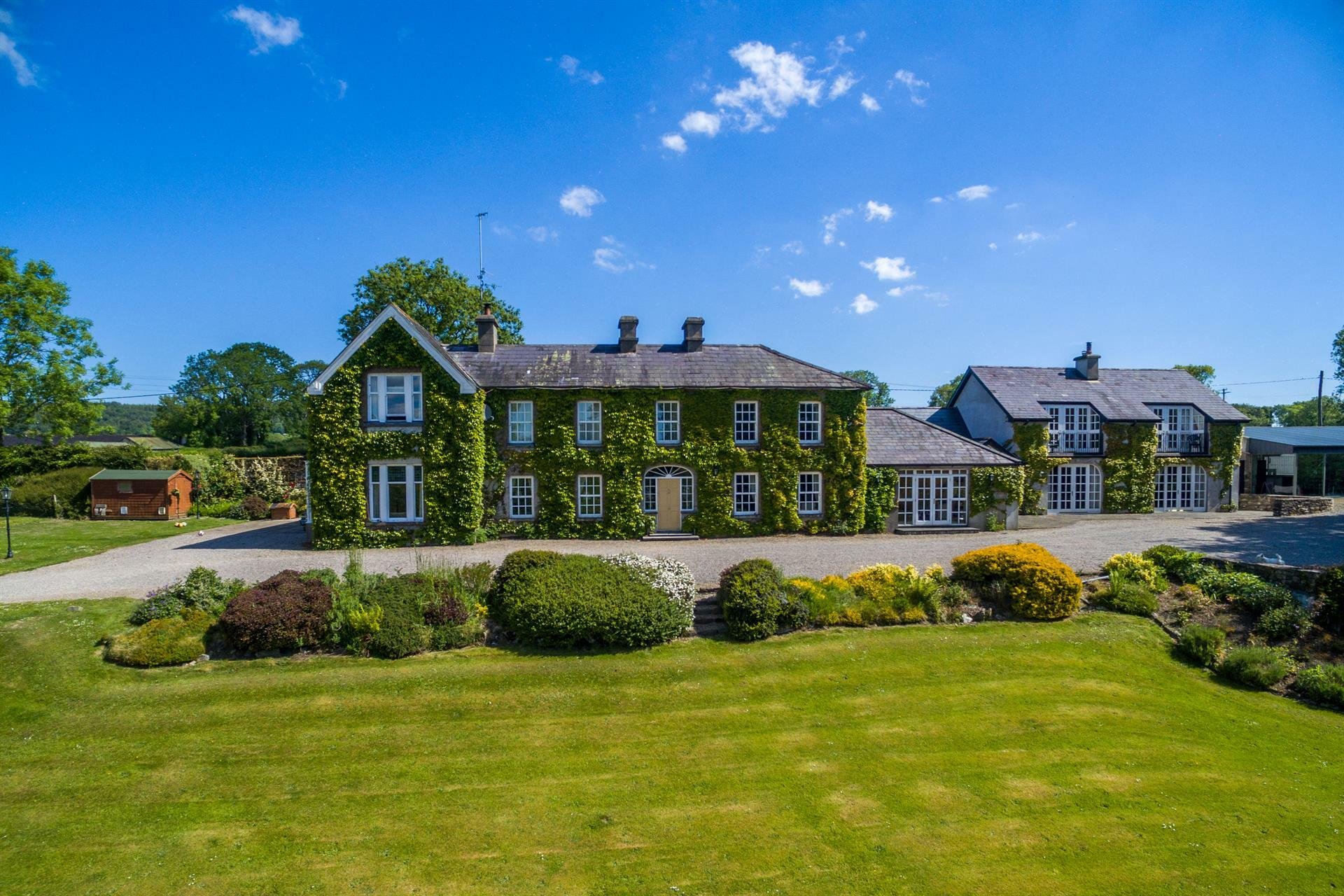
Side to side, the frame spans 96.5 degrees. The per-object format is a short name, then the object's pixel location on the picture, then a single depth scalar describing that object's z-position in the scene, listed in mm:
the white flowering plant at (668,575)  15227
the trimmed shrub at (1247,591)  15648
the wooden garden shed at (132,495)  32750
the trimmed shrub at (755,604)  14727
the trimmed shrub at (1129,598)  16469
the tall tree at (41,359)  36938
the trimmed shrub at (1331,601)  14906
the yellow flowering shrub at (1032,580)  16016
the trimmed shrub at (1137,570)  17422
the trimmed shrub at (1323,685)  12648
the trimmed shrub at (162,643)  13023
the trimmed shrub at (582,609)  13930
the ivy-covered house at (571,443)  24344
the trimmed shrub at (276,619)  13406
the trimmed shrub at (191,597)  14539
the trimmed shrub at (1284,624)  14961
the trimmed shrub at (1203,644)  14302
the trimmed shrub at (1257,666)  13344
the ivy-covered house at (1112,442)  33094
